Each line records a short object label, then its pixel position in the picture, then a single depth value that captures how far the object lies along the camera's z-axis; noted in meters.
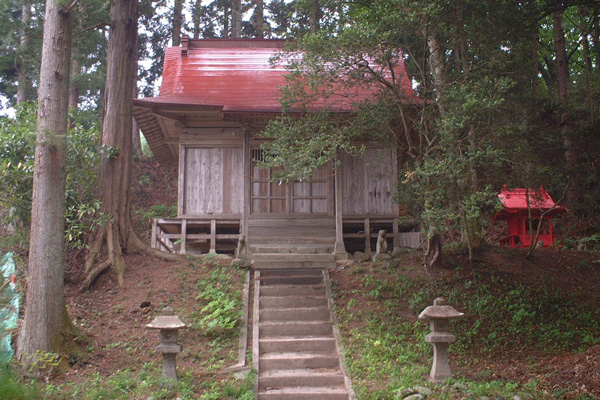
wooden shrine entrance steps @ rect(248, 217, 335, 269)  12.59
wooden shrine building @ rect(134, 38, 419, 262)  13.09
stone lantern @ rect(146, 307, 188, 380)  7.01
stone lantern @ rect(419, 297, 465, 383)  7.15
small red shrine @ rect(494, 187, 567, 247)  11.22
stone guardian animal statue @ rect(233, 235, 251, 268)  11.32
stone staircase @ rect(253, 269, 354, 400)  7.48
